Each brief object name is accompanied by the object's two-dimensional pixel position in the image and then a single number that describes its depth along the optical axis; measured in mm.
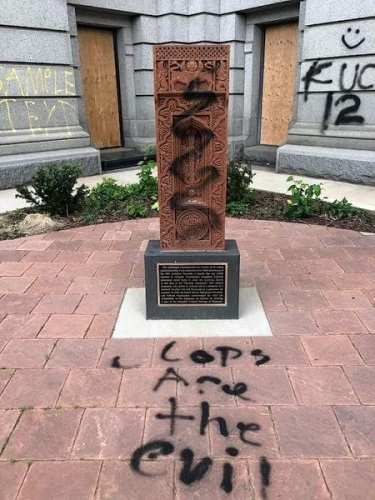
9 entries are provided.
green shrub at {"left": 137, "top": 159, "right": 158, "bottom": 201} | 7246
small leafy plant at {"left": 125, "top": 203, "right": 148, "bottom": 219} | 6477
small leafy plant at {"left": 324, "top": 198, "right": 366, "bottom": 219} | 6227
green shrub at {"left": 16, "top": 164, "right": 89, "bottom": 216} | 6203
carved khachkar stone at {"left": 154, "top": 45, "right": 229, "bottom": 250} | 3006
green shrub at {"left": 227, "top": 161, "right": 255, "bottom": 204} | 6645
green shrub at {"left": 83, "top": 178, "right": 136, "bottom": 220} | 6645
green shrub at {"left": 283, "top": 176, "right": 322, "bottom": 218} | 6219
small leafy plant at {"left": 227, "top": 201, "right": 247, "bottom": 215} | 6509
